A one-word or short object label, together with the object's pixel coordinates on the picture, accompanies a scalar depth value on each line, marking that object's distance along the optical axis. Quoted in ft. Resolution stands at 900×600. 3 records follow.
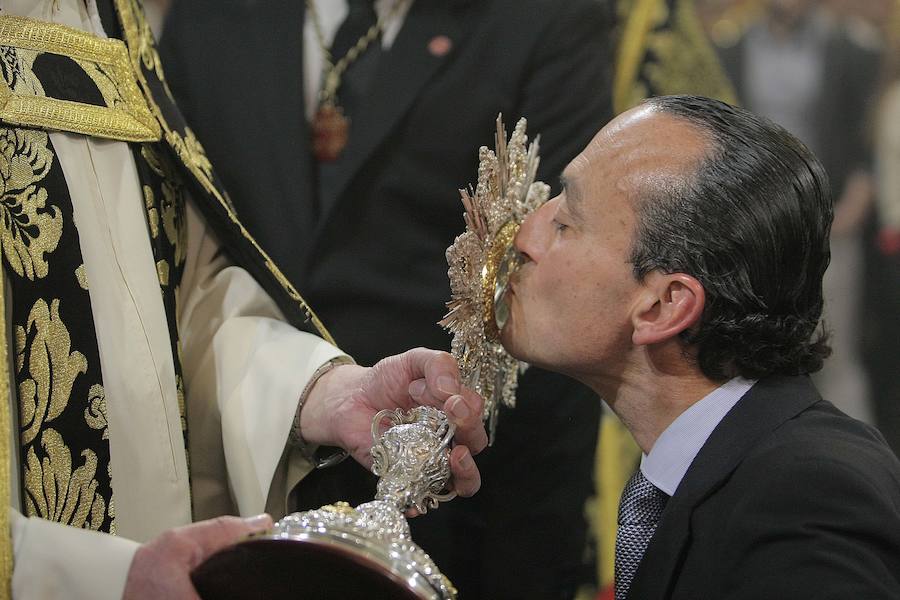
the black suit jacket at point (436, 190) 8.56
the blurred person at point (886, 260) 15.66
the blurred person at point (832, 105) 15.51
